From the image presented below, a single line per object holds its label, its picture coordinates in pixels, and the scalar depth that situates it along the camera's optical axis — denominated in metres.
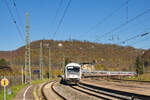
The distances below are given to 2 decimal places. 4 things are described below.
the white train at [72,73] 39.94
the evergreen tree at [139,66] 81.38
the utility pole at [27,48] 44.32
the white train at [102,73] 74.04
